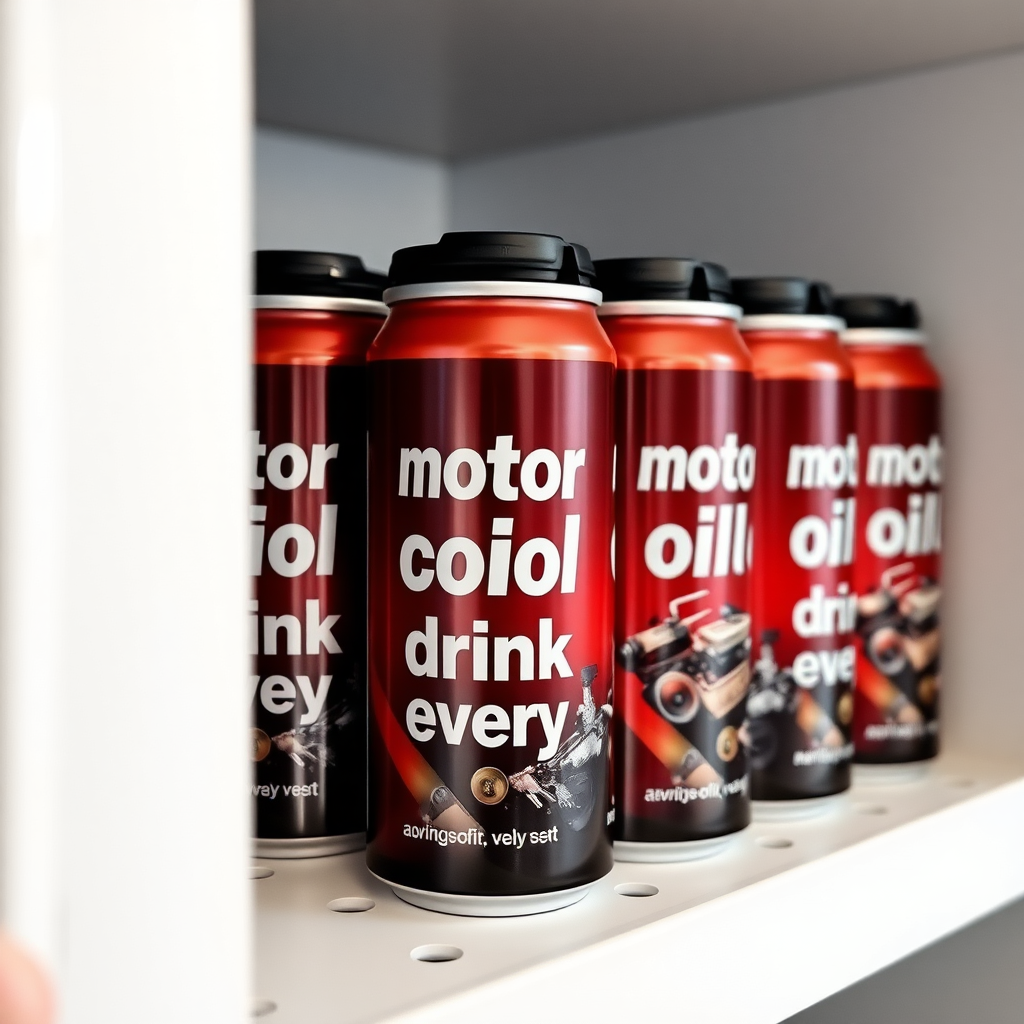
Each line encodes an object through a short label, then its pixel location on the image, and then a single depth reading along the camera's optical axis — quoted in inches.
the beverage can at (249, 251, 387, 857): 22.8
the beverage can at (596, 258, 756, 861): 23.3
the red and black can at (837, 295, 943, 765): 29.8
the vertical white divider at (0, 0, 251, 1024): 11.0
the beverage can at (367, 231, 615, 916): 20.0
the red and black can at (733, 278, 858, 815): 27.0
